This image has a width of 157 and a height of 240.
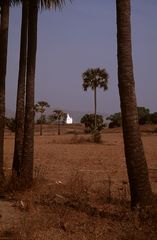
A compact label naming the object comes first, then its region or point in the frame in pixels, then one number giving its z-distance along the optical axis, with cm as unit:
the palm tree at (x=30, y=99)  1084
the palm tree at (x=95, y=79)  4506
